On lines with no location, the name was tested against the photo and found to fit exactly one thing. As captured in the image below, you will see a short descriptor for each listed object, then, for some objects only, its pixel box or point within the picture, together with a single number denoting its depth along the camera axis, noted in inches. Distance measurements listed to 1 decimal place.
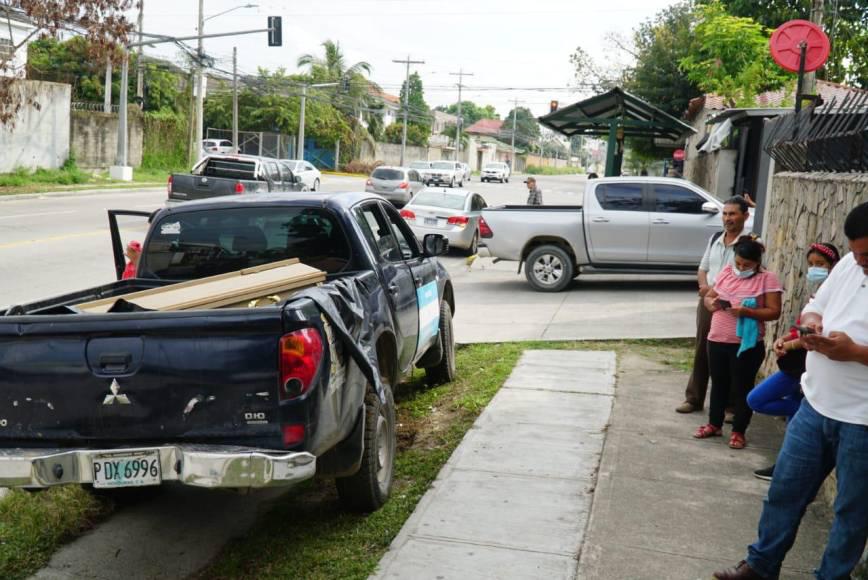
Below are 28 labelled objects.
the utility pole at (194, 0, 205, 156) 1737.2
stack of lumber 196.2
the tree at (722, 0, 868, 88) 1171.9
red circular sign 362.9
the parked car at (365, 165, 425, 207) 1353.3
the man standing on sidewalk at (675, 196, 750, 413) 265.1
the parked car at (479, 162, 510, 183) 2753.4
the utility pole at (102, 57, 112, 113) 2001.0
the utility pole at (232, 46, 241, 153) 2048.5
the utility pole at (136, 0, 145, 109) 1943.4
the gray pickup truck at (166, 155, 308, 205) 781.9
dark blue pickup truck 164.1
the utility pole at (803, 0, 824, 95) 658.2
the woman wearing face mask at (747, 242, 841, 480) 191.2
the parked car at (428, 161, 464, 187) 2011.8
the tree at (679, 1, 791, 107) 861.8
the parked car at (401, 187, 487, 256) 769.6
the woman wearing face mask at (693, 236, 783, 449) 247.8
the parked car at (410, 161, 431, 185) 2013.8
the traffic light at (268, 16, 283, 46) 1330.0
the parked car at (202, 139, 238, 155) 2271.2
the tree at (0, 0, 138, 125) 1120.2
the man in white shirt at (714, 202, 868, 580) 149.0
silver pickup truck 585.3
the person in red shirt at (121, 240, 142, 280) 270.2
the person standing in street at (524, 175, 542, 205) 884.0
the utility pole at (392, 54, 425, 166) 2827.3
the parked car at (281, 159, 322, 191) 1535.4
